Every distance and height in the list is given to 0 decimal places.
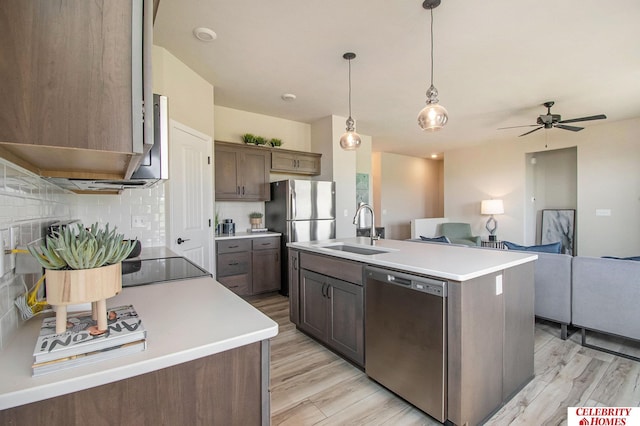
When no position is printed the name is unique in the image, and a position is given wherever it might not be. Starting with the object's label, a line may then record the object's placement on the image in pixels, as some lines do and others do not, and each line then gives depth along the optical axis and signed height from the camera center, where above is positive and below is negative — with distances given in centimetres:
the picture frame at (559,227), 581 -38
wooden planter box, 71 -19
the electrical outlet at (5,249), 76 -10
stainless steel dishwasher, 163 -78
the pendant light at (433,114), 229 +74
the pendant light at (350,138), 314 +76
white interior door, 303 +18
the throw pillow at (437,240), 371 -39
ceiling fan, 409 +120
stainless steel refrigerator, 425 -2
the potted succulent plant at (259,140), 451 +106
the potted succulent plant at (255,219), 459 -14
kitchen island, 158 -70
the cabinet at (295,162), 462 +77
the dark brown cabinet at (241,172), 411 +55
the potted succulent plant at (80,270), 71 -15
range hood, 114 +21
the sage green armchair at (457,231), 655 -50
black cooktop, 147 -34
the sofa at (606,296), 238 -74
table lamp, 632 -5
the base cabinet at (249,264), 389 -75
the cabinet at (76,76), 63 +30
